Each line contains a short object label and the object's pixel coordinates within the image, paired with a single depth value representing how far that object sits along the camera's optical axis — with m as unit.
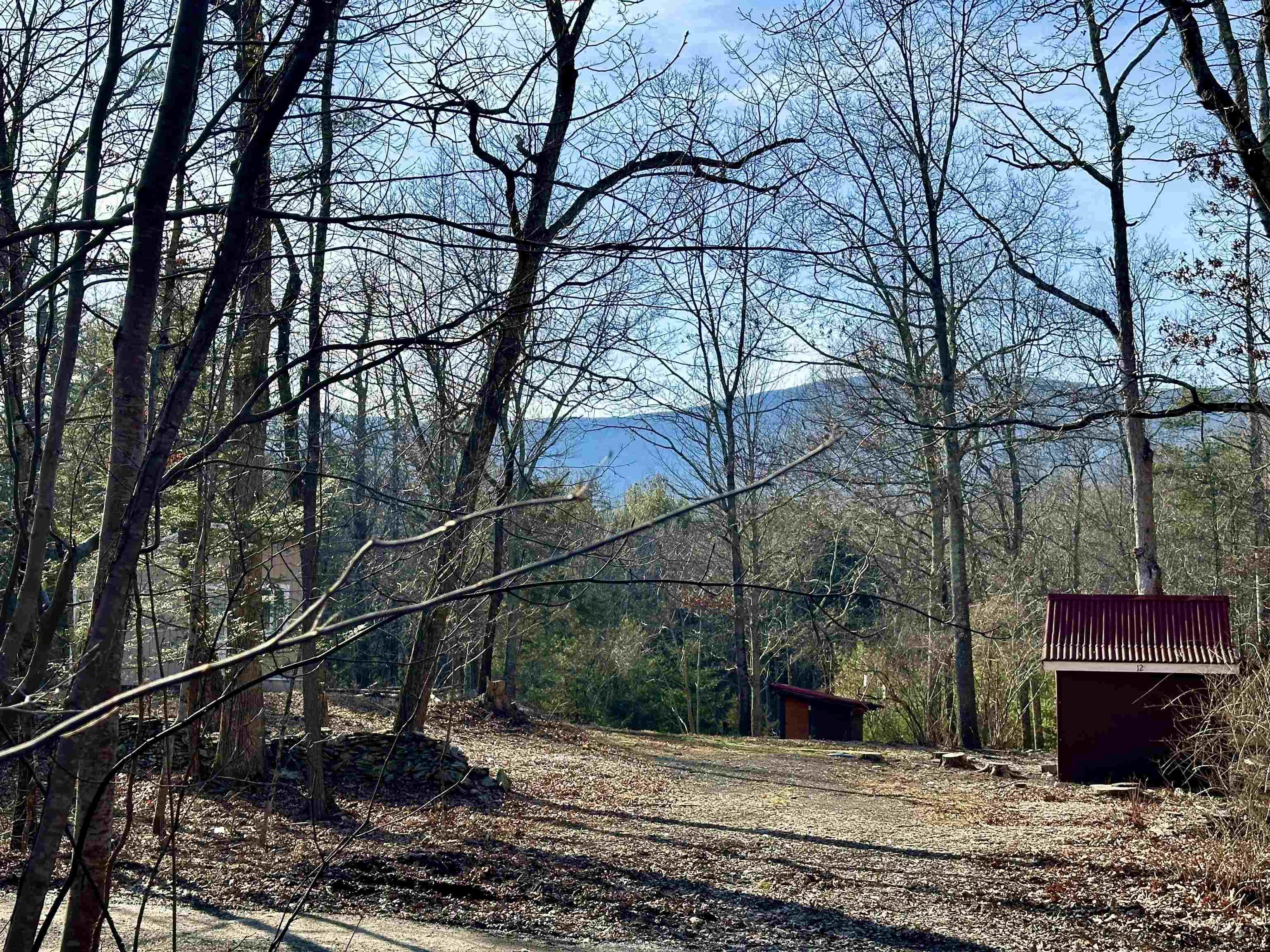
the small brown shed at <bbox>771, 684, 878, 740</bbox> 24.06
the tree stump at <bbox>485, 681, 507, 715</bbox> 19.45
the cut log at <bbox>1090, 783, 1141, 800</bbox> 11.82
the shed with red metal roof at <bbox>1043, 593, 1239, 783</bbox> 12.74
